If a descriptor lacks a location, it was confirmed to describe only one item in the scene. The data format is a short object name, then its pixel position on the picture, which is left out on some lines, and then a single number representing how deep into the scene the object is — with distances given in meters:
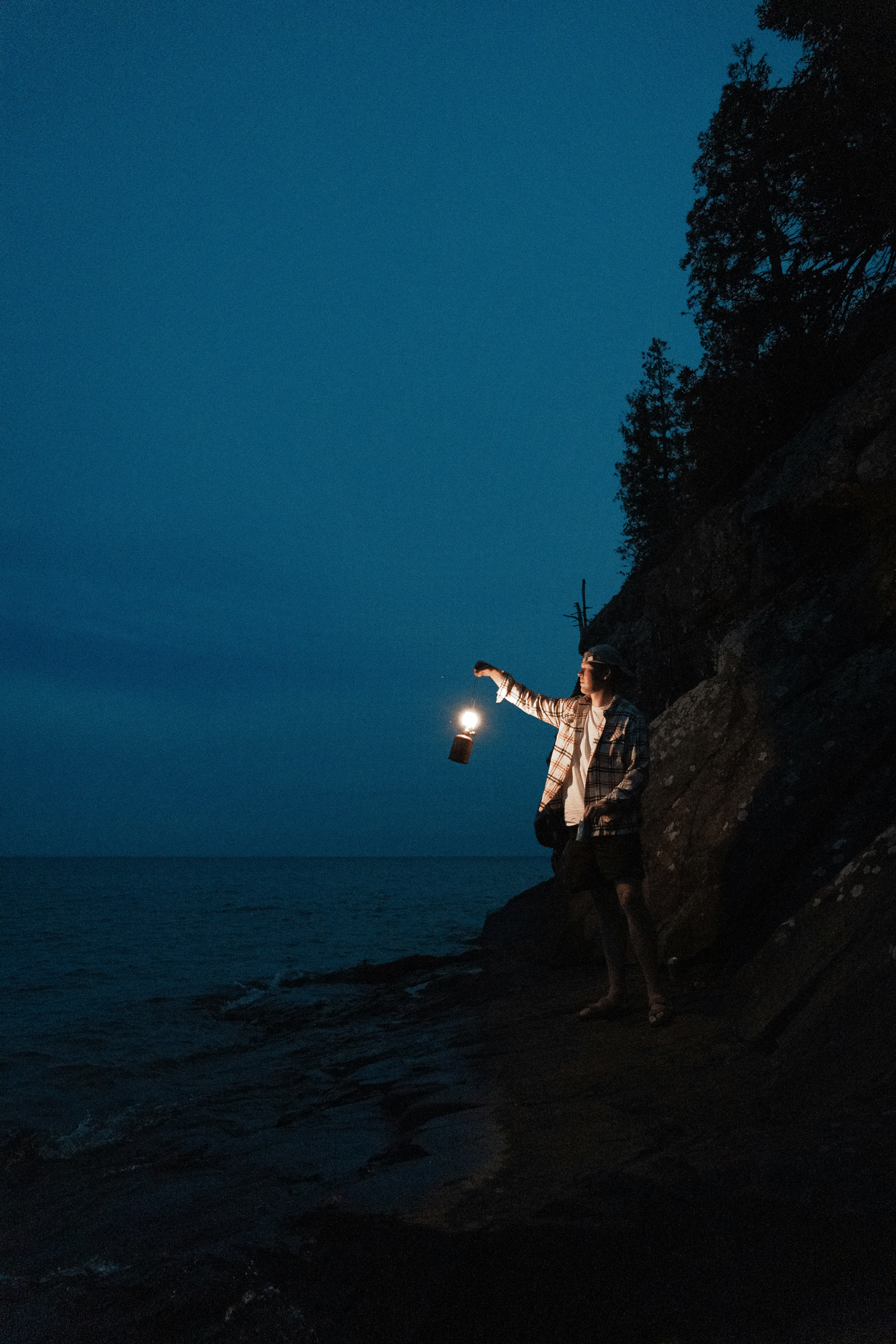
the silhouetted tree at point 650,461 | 32.91
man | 5.55
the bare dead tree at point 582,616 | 31.30
